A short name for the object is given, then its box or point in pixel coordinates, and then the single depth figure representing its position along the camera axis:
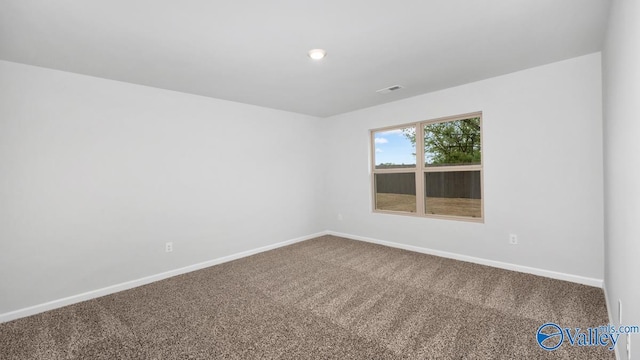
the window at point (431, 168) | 3.71
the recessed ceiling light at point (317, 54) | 2.47
